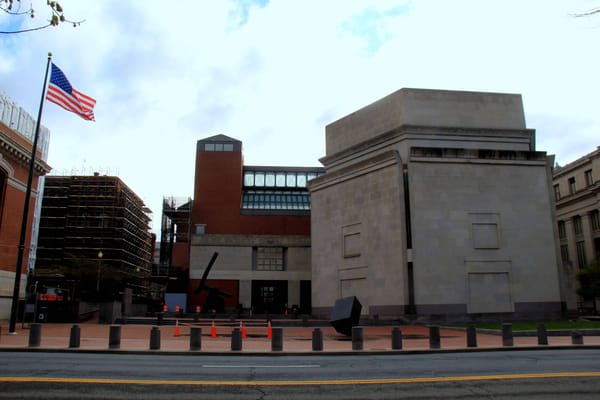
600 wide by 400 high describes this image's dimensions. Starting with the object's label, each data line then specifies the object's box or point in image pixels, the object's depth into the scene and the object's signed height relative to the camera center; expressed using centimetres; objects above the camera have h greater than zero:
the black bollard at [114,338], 1664 -106
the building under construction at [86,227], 6662 +1067
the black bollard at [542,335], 1911 -102
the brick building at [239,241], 5475 +716
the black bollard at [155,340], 1650 -111
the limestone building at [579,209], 5578 +1135
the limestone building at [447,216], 3562 +675
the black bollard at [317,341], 1698 -115
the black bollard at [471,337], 1826 -107
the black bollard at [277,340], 1680 -111
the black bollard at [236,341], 1675 -115
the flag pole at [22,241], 2156 +282
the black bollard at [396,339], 1744 -110
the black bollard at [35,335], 1667 -100
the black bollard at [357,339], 1730 -110
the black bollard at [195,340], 1655 -111
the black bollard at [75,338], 1666 -107
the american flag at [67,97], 2442 +1030
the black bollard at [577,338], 1934 -114
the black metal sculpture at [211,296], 4600 +92
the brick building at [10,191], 3166 +750
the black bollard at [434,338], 1762 -107
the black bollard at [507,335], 1861 -101
